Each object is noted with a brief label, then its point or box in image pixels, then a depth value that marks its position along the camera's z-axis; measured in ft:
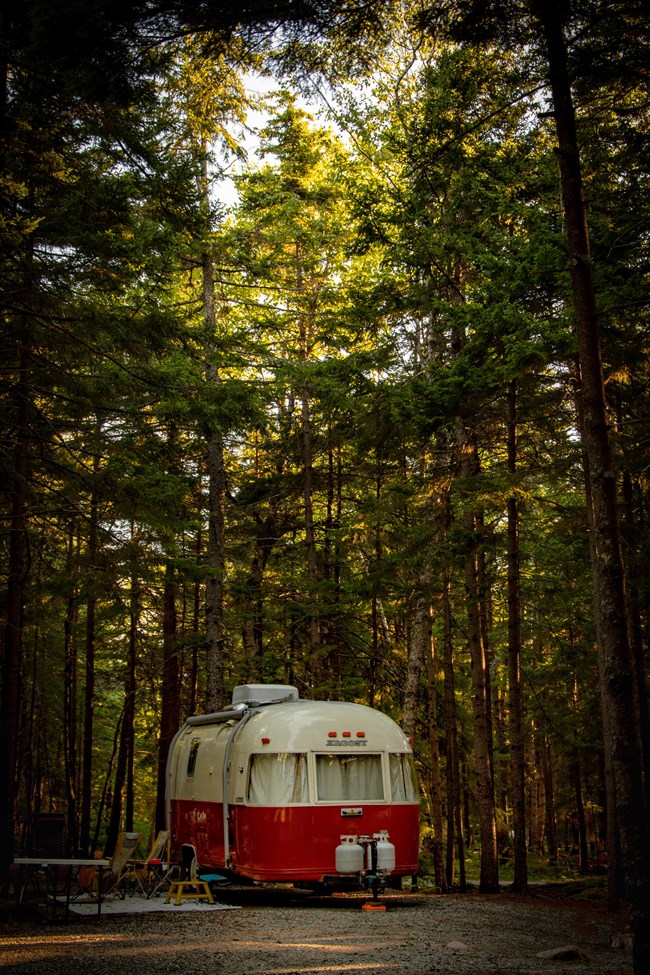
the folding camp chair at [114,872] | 44.57
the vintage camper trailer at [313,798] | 41.78
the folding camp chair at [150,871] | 47.37
